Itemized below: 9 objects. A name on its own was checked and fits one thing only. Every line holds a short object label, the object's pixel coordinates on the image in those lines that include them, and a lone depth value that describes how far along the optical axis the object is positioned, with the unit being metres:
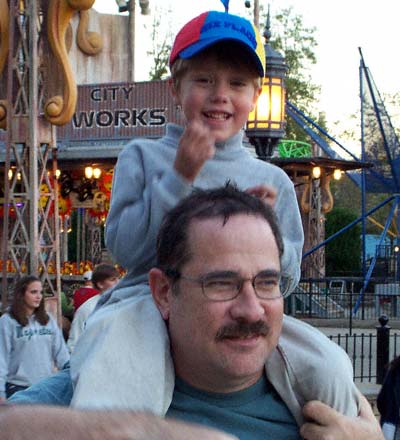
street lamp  11.40
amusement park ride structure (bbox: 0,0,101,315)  11.50
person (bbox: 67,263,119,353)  8.44
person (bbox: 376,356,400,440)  5.38
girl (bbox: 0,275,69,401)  7.64
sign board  18.41
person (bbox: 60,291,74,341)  12.15
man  1.66
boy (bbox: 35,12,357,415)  1.80
